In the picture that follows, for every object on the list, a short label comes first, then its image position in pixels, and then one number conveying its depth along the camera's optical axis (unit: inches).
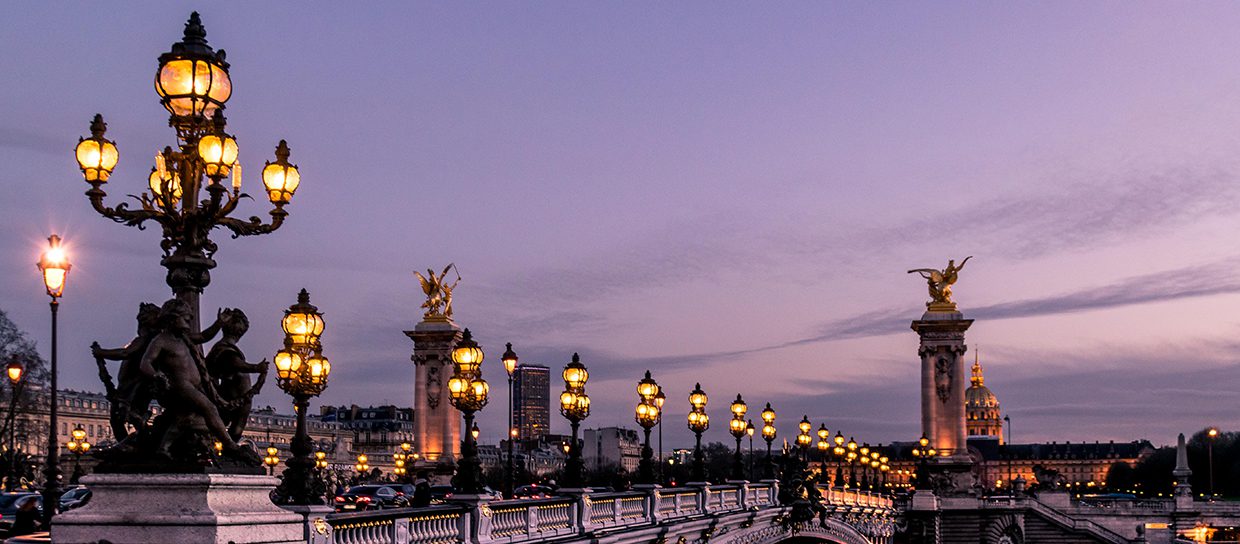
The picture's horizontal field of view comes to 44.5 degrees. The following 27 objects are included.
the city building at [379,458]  7042.3
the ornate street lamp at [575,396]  1423.5
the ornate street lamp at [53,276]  983.6
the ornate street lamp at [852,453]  3653.3
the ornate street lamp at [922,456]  3912.4
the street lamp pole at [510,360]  1380.4
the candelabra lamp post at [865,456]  4116.6
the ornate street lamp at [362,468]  3835.6
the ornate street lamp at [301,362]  882.4
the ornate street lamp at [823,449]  2974.9
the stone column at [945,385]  4052.7
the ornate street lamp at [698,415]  1878.7
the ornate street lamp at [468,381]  1189.7
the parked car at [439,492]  1882.4
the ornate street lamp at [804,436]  2878.9
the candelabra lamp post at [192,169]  595.2
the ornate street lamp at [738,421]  2089.1
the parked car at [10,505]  1357.0
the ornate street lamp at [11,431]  1338.6
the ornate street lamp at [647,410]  1590.8
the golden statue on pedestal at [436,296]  3472.0
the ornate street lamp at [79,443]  2415.8
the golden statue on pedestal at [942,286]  4136.3
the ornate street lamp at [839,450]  3376.0
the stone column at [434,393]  3361.2
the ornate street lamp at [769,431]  2341.3
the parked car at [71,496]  1392.7
